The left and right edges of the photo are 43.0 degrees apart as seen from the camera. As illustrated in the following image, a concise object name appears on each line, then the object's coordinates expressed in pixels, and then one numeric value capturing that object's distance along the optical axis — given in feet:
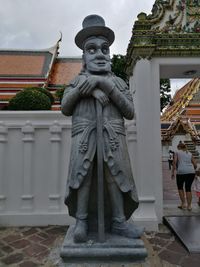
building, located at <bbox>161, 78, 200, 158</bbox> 59.52
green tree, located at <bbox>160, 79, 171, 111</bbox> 59.92
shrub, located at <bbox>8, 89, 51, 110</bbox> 19.31
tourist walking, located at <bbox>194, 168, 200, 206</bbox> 20.59
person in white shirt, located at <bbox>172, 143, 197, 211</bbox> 19.36
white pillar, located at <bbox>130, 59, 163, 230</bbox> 15.70
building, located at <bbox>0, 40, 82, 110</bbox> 39.86
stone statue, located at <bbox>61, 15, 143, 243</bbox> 7.70
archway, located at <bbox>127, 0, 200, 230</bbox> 15.84
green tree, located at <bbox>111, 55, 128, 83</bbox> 47.61
